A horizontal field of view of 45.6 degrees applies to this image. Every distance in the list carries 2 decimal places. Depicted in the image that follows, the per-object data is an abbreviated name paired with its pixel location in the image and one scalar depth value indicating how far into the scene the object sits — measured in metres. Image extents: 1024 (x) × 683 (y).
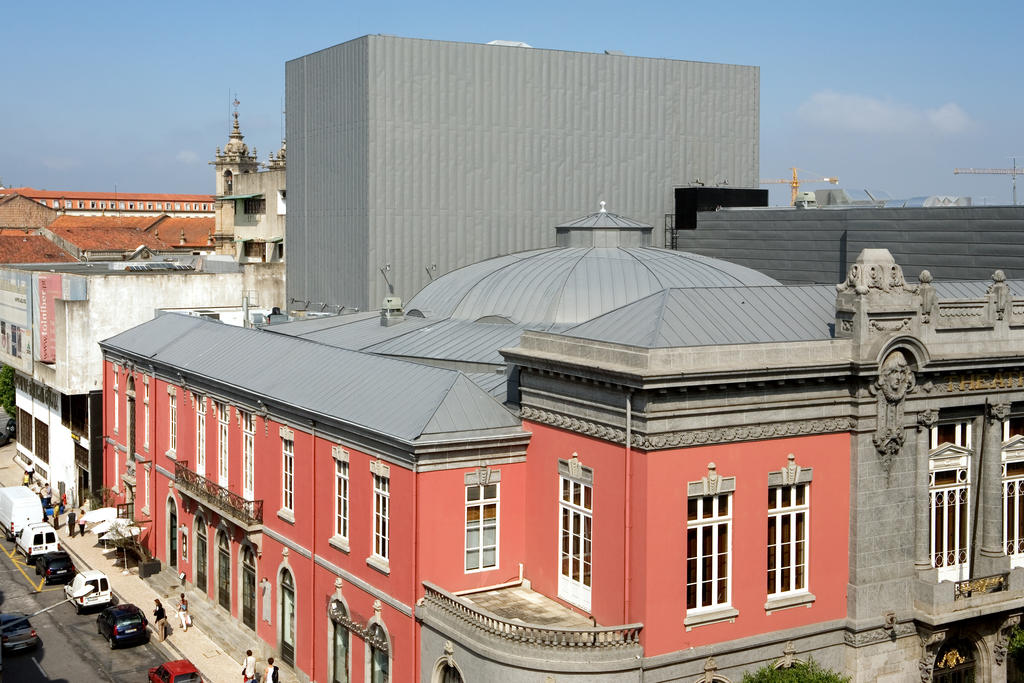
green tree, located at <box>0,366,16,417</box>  88.50
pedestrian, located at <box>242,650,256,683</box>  41.72
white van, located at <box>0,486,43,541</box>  60.31
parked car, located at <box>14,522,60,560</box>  58.25
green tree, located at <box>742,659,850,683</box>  31.70
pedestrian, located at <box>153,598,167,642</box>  47.09
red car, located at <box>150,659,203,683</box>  40.66
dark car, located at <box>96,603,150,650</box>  46.03
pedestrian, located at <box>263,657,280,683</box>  40.91
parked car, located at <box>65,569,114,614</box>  50.75
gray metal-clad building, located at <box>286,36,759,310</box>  59.84
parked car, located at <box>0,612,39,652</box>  45.16
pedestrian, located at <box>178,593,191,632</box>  48.12
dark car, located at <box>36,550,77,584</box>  55.31
